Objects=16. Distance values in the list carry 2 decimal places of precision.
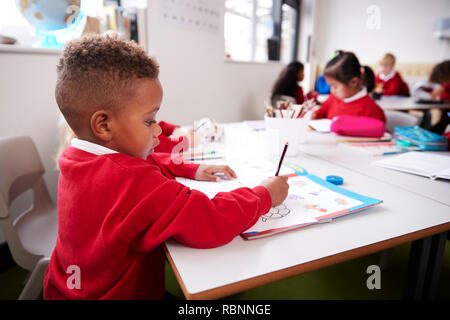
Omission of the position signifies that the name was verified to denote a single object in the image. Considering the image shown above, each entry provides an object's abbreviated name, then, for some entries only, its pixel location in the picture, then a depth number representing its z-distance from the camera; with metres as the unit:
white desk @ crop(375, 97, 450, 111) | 3.00
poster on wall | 2.17
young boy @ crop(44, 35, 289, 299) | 0.54
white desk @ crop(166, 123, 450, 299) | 0.47
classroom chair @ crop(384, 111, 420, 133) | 1.81
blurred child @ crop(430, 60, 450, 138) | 3.59
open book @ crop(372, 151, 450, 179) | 0.95
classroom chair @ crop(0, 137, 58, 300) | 0.91
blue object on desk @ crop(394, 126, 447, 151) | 1.25
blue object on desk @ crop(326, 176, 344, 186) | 0.87
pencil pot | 1.09
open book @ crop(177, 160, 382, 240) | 0.62
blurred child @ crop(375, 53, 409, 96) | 4.52
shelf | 1.34
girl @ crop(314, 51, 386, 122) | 1.88
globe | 1.38
